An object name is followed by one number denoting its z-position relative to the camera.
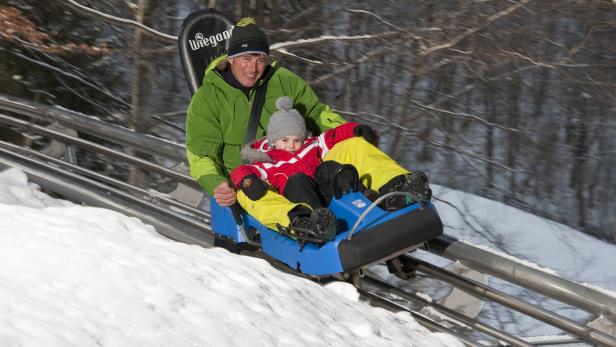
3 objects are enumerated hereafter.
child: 9.32
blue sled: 8.95
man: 10.84
